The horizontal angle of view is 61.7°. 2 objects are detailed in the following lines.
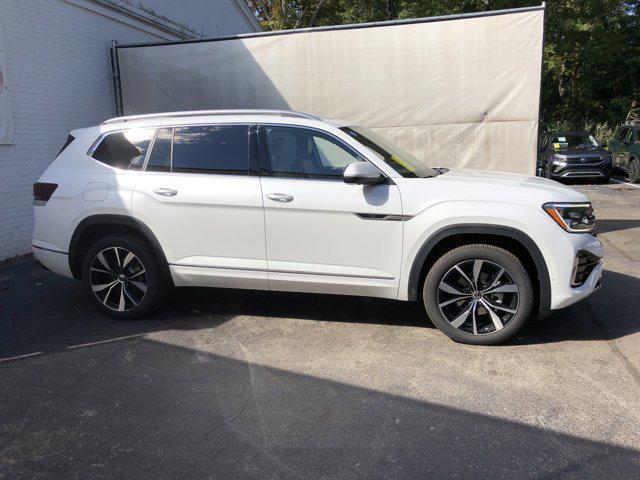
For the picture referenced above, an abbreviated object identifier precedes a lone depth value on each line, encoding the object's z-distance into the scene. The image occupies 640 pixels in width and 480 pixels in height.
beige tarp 7.38
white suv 4.07
